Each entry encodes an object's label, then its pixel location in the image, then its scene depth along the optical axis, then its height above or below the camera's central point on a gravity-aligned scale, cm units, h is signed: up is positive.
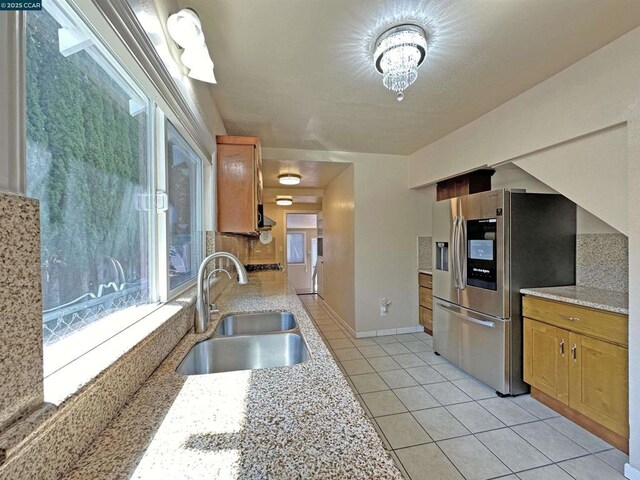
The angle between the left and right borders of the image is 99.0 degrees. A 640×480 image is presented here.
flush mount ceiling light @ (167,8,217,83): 113 +88
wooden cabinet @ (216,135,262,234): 240 +51
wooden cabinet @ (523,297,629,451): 164 -91
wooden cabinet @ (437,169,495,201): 313 +66
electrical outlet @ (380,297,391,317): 377 -92
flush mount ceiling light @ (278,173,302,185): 405 +92
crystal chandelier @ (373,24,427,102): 154 +110
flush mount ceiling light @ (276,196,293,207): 519 +78
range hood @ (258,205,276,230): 325 +28
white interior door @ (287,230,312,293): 761 -58
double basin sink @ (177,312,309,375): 127 -52
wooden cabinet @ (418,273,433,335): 365 -86
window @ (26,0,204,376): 66 +18
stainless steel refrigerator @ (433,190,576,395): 225 -22
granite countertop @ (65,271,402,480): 52 -44
